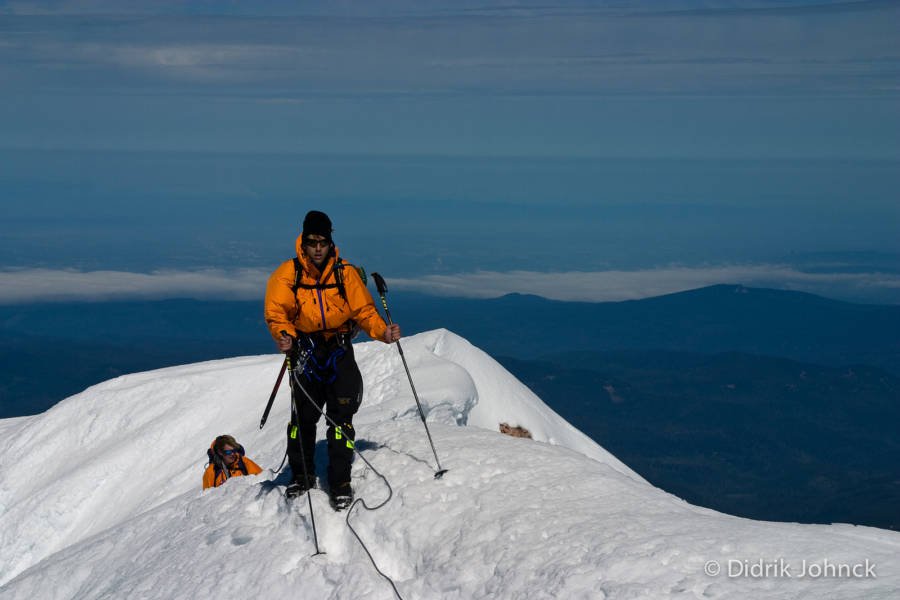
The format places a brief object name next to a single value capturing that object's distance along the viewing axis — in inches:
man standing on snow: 444.8
